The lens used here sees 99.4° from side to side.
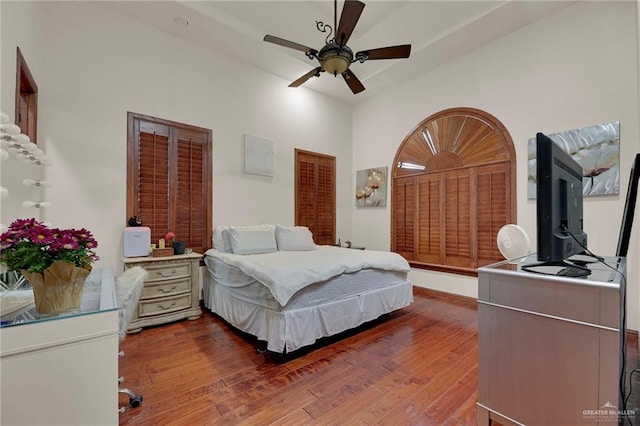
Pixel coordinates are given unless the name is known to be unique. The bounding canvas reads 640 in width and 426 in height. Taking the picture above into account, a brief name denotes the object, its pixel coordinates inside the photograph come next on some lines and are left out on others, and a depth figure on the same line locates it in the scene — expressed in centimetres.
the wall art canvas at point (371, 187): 505
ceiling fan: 233
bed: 221
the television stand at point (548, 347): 109
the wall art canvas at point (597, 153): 279
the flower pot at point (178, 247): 320
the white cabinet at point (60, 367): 94
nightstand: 282
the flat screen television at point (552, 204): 127
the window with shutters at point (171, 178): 325
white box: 293
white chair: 147
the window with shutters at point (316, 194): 478
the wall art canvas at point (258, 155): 410
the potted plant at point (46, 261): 103
